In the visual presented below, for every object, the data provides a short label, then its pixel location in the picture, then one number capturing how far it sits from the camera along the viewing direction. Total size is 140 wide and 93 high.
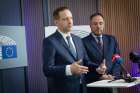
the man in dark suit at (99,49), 3.75
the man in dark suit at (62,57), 3.01
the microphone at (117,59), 3.15
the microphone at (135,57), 3.18
